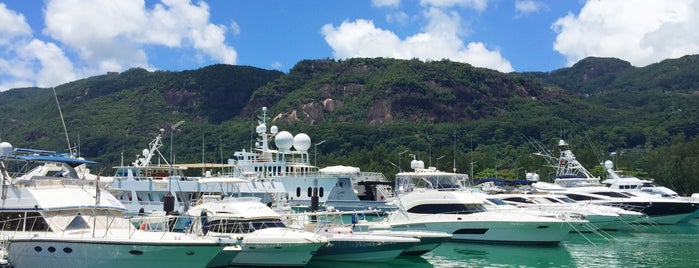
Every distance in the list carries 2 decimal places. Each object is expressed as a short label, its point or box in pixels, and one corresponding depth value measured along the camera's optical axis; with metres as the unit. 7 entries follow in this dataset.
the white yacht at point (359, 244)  24.83
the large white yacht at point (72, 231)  18.28
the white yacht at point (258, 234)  22.25
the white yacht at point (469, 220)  31.36
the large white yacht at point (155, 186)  48.31
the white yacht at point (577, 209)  38.09
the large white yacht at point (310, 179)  54.84
